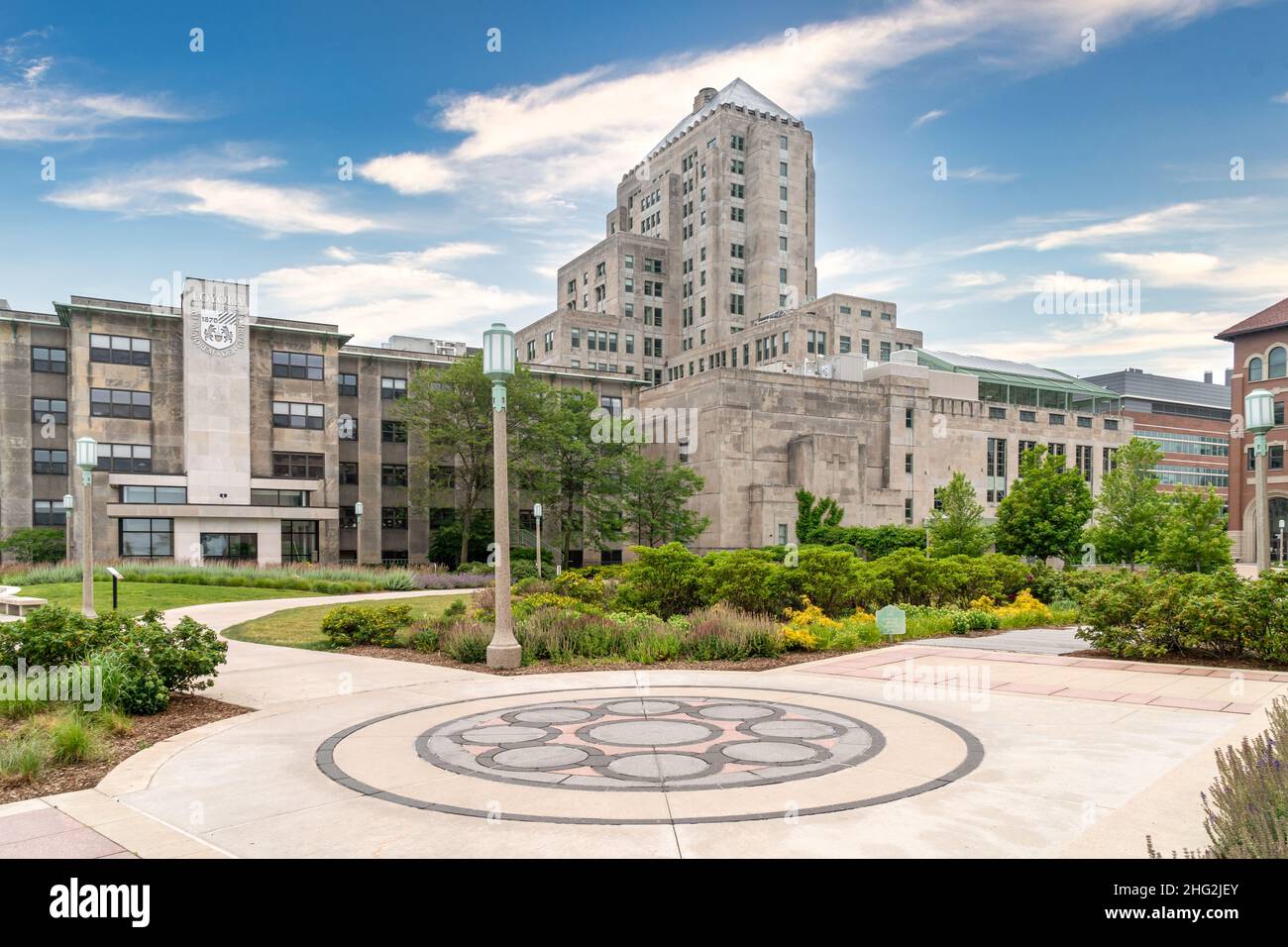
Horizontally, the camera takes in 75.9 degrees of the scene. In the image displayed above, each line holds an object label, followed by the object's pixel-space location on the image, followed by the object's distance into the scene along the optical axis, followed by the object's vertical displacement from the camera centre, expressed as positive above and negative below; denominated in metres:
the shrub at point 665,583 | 19.98 -2.23
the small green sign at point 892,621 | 17.41 -2.80
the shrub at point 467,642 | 15.23 -2.77
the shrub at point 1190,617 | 13.91 -2.33
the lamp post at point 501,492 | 13.51 +0.03
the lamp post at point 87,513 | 19.59 -0.33
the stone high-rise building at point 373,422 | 51.06 +5.26
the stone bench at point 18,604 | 22.94 -2.95
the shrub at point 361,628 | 17.83 -2.86
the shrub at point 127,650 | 10.40 -2.01
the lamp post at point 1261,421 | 15.49 +1.18
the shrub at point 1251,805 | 4.48 -1.92
